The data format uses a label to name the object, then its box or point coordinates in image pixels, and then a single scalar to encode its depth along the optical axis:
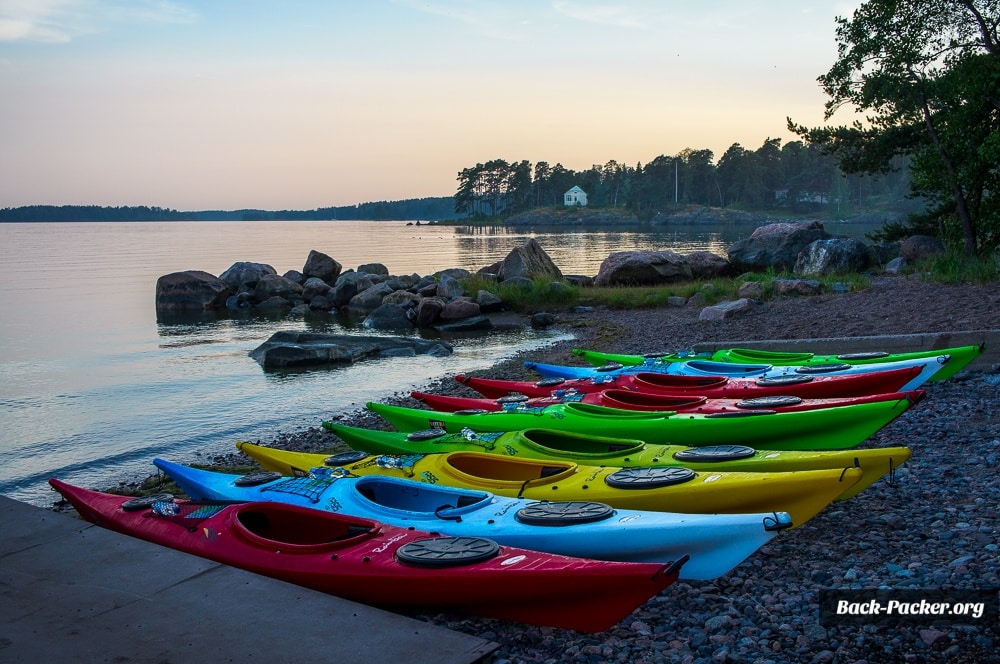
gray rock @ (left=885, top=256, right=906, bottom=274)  20.12
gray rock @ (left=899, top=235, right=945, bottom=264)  21.27
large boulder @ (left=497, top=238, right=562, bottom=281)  26.00
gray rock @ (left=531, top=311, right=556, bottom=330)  20.30
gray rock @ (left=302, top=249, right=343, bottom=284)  30.84
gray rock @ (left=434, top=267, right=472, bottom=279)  27.95
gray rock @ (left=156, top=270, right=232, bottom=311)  27.69
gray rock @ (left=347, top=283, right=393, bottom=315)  25.72
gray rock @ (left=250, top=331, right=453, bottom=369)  16.28
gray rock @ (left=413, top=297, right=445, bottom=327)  21.92
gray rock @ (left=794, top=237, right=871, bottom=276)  22.22
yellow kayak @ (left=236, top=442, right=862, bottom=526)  4.68
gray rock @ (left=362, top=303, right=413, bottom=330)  22.20
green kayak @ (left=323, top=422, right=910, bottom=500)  4.88
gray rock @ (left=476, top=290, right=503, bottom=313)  22.69
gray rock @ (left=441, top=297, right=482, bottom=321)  21.81
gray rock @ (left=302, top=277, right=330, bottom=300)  28.05
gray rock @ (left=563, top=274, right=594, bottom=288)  27.09
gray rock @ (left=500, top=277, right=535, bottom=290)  23.61
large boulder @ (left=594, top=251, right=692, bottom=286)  25.47
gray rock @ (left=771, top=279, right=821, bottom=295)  17.69
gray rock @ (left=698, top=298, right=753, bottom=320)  16.44
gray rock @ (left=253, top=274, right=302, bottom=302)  28.73
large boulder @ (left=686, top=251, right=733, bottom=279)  26.00
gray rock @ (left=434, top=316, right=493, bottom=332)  20.80
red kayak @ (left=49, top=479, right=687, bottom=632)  3.95
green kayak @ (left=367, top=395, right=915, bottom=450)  6.49
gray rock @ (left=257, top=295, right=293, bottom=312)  27.53
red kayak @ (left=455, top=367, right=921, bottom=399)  8.05
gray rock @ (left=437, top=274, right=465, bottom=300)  23.81
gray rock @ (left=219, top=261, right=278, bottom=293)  29.47
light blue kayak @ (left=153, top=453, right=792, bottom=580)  4.14
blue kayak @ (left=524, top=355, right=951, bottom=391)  8.06
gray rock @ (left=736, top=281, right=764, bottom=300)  18.05
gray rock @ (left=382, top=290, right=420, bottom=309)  23.87
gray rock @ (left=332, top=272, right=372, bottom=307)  27.09
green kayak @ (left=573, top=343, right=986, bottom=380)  8.24
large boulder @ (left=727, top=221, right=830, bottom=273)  25.72
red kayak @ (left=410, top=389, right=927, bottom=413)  7.10
